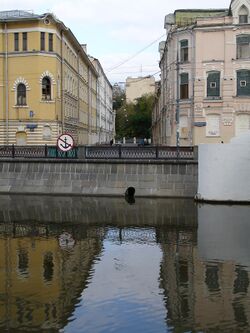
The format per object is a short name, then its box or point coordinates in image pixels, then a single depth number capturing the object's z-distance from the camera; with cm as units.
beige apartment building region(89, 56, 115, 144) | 9282
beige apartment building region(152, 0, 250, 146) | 3800
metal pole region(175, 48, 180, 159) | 3906
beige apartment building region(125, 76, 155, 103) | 13588
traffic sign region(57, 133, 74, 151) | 2979
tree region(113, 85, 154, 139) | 9856
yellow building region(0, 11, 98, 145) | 4500
